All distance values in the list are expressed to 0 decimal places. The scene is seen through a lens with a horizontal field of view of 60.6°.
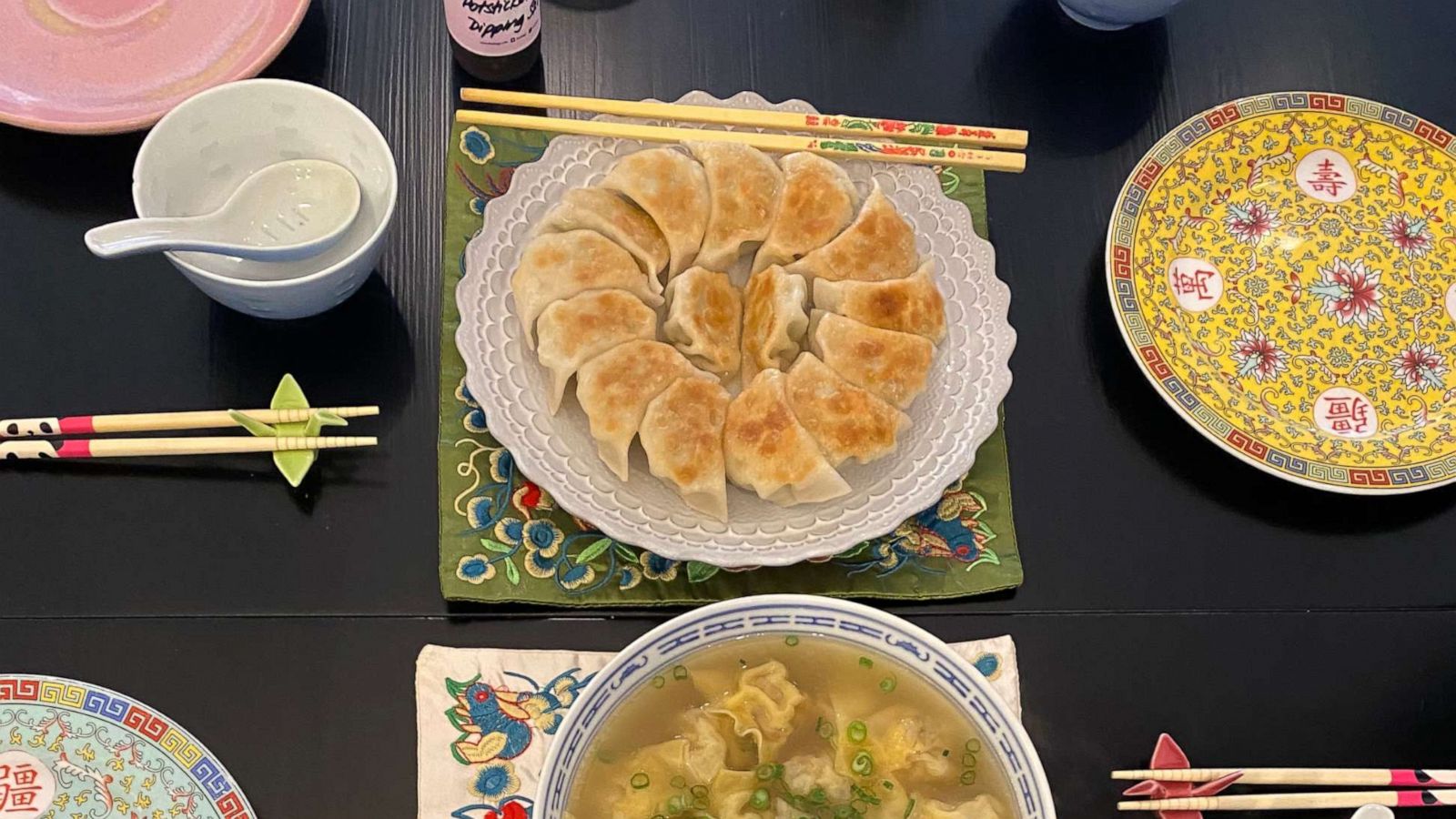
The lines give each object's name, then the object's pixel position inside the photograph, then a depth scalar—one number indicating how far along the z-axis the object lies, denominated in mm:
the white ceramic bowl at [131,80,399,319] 552
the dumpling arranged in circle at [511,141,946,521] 552
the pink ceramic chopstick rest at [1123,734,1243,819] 527
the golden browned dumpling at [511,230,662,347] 571
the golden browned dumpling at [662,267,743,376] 581
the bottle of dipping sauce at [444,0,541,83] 620
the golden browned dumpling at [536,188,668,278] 591
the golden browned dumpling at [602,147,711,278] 598
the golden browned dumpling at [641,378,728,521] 545
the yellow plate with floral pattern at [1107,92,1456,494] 590
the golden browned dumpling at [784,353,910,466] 556
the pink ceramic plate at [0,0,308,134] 596
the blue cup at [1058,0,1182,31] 679
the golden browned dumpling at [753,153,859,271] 603
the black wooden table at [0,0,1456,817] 530
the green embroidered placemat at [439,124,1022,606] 546
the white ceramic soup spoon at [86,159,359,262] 532
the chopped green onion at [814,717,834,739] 471
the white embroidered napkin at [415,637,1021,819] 508
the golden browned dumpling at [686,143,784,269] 602
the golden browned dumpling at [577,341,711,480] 552
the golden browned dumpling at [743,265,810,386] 582
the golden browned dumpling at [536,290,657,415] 560
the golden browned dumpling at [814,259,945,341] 587
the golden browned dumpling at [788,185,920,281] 598
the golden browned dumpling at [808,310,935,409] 574
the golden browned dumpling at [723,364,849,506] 545
